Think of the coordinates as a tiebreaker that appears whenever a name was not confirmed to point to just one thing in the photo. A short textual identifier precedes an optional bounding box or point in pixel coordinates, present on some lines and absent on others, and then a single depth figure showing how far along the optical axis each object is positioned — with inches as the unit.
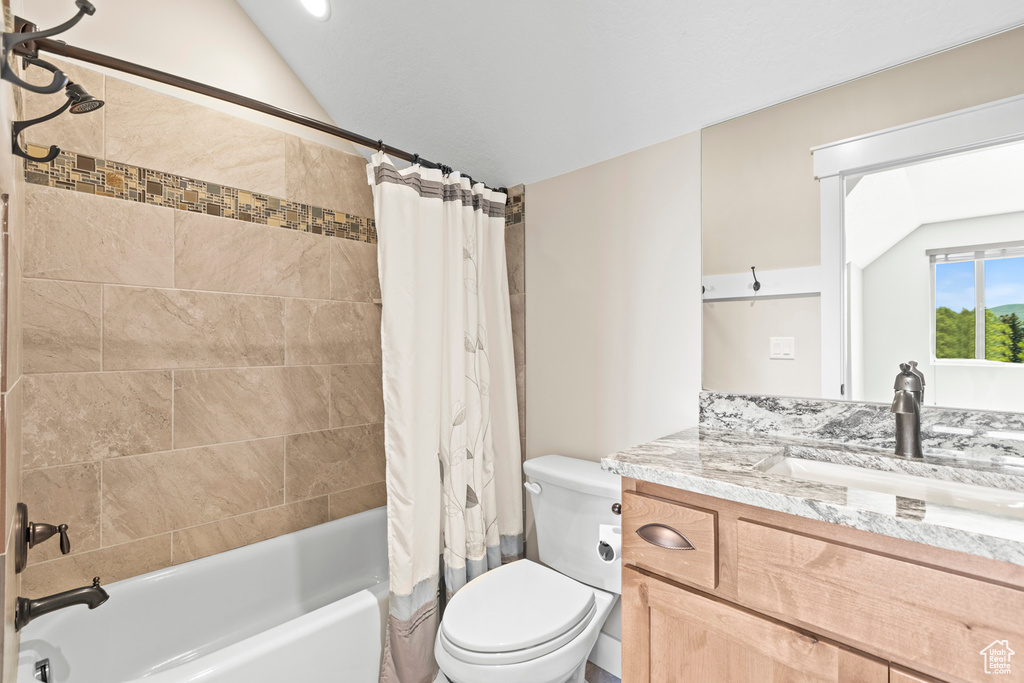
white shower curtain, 60.1
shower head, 36.6
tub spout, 36.8
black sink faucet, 43.6
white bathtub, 47.9
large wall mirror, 43.4
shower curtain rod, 42.9
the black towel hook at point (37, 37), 24.9
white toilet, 48.3
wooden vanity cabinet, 28.1
